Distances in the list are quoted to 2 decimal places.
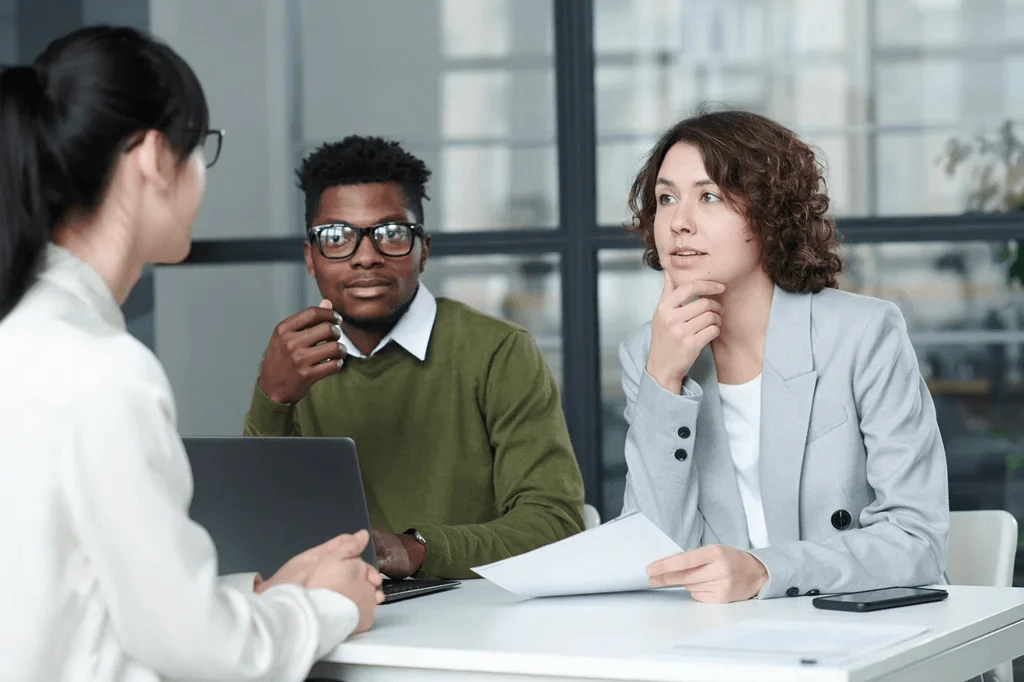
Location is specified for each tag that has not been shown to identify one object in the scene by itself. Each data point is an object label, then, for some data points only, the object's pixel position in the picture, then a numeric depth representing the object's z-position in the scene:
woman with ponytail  2.89
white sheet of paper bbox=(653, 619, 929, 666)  2.98
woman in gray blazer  3.40
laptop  3.23
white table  2.99
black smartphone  3.15
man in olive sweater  3.68
